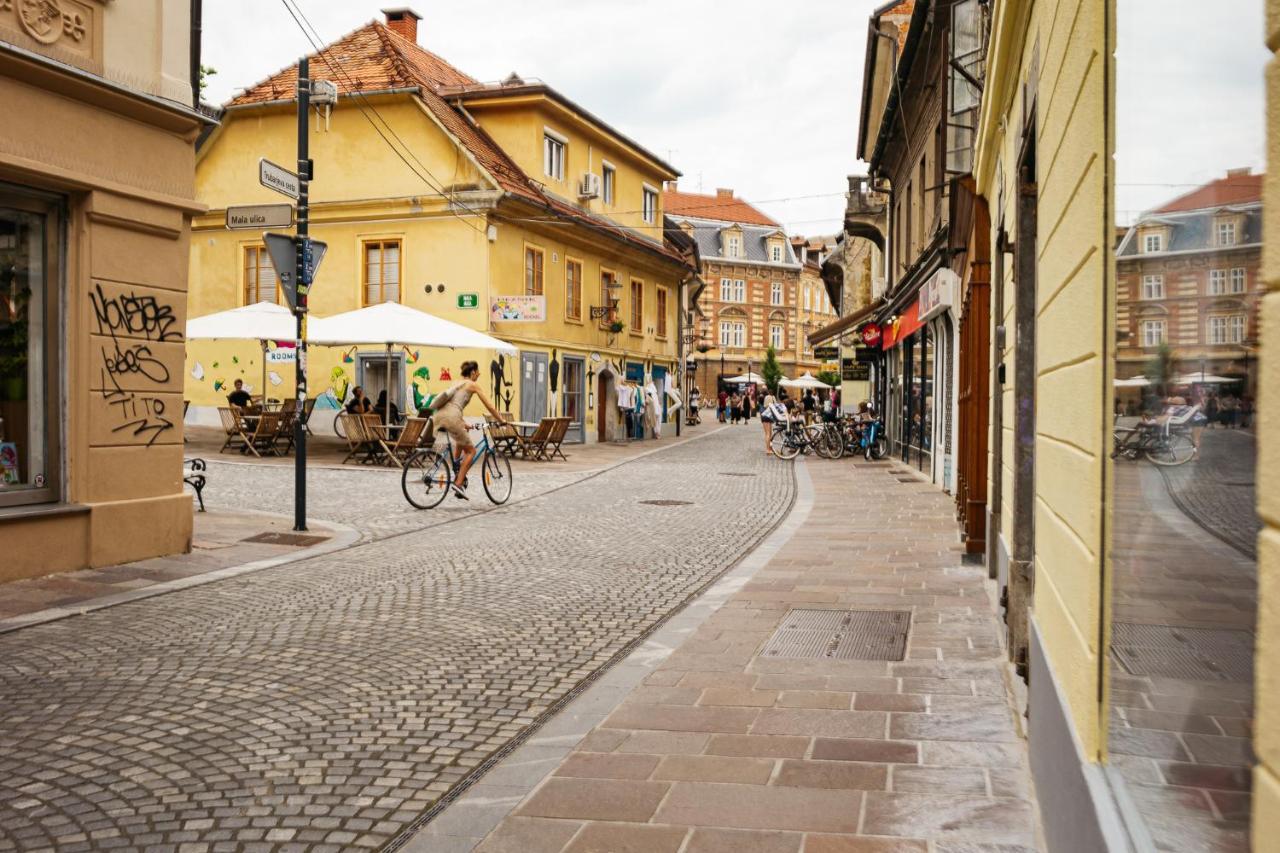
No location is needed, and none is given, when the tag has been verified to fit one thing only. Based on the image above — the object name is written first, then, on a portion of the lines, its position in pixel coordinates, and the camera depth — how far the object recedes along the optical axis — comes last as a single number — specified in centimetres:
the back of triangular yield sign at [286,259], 1055
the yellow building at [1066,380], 227
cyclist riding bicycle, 1320
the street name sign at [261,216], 1023
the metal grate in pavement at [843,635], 587
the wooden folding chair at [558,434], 2214
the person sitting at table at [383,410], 2270
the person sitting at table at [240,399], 2239
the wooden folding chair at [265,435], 2008
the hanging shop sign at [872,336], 2555
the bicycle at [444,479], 1321
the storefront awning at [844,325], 2588
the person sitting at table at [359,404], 2144
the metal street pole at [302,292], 1059
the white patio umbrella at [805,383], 5702
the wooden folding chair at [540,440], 2170
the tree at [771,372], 7844
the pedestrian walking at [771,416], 2422
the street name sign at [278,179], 1003
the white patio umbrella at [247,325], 1912
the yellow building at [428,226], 2511
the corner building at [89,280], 771
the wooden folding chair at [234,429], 2025
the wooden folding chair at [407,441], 1825
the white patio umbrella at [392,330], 1881
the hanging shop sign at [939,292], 1182
